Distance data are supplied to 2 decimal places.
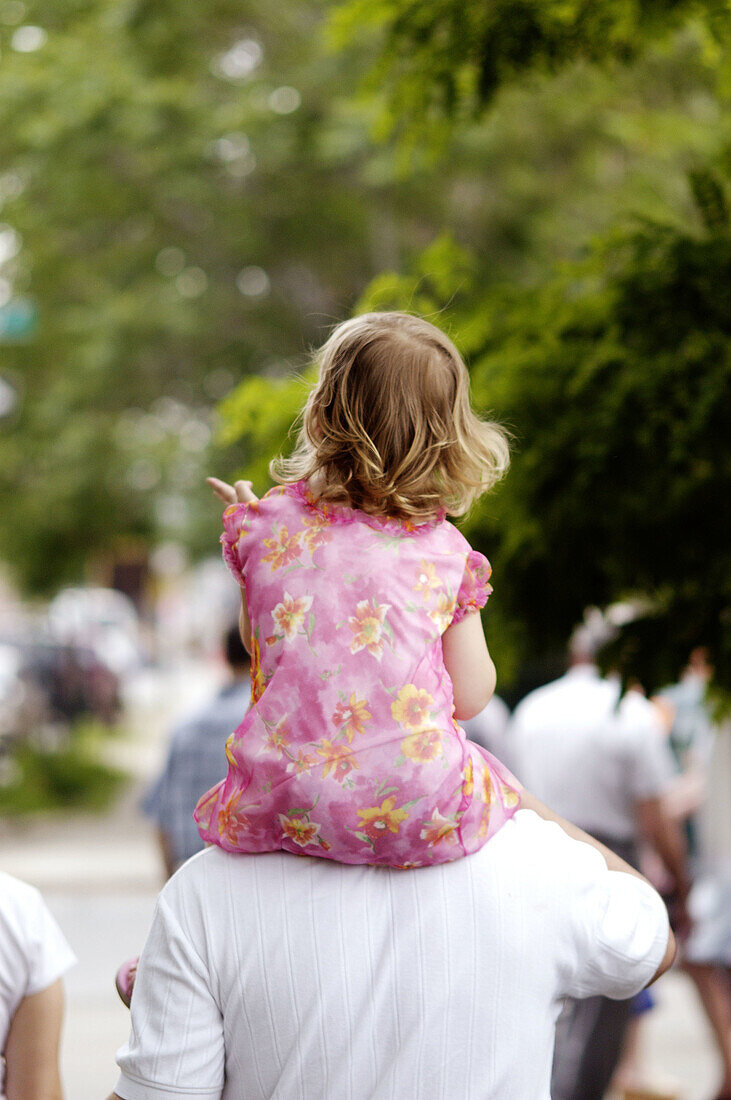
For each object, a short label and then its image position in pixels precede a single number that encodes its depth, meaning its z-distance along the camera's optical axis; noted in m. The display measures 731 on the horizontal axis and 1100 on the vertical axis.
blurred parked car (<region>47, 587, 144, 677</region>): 26.57
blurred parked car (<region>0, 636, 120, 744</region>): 20.12
